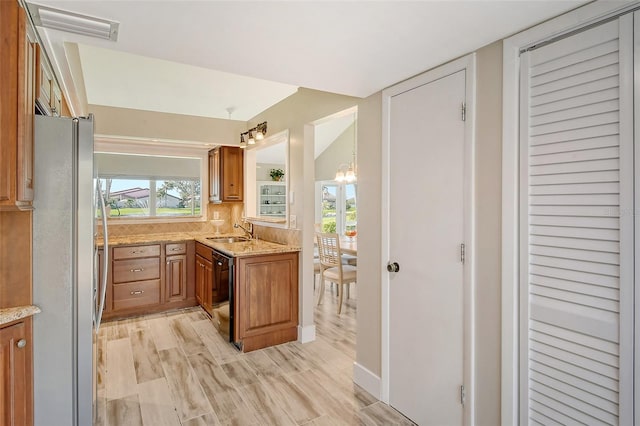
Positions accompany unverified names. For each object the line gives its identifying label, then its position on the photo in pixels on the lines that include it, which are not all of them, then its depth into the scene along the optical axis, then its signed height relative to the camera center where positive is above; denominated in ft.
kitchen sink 14.67 -1.26
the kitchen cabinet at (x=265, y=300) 10.27 -2.81
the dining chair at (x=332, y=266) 13.71 -2.34
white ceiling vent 4.69 +2.70
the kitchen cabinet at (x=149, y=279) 13.12 -2.77
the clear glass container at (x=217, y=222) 16.39 -0.56
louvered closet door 4.22 -0.24
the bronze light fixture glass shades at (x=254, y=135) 12.54 +2.92
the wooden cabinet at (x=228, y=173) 15.16 +1.67
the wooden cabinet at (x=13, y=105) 4.22 +1.34
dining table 13.79 -1.51
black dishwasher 10.43 -2.25
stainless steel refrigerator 5.29 -0.96
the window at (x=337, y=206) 27.32 +0.39
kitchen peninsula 10.38 -2.53
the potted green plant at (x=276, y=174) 22.70 +2.45
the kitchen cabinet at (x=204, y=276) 12.72 -2.61
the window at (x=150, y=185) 15.34 +1.18
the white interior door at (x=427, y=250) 6.26 -0.77
